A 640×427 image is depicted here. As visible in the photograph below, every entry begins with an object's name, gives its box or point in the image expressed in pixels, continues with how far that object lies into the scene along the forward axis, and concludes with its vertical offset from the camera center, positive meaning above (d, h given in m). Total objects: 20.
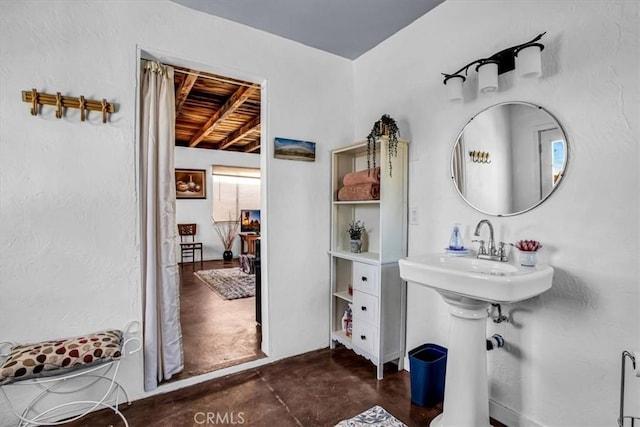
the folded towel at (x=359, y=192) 2.37 +0.16
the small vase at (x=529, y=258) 1.56 -0.23
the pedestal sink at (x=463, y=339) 1.49 -0.66
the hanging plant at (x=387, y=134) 2.23 +0.56
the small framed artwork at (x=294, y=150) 2.54 +0.52
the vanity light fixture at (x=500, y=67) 1.54 +0.79
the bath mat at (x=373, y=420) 1.79 -1.21
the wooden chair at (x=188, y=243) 6.88 -0.68
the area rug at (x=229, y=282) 4.54 -1.16
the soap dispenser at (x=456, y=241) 1.96 -0.18
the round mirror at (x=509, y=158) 1.62 +0.31
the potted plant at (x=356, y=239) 2.65 -0.23
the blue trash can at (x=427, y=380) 1.95 -1.05
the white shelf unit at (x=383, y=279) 2.26 -0.50
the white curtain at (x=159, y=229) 2.09 -0.12
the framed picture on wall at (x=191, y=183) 6.87 +0.63
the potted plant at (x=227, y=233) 7.31 -0.51
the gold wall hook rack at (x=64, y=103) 1.72 +0.63
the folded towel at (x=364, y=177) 2.36 +0.28
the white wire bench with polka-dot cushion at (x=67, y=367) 1.53 -0.79
